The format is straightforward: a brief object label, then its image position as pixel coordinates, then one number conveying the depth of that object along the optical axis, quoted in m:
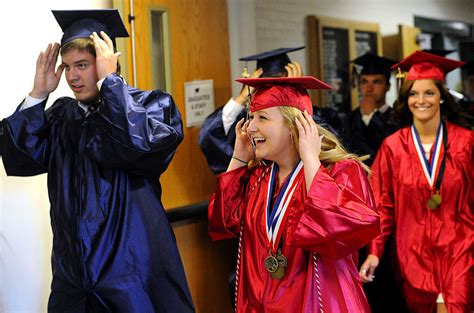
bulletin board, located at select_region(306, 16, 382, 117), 5.73
